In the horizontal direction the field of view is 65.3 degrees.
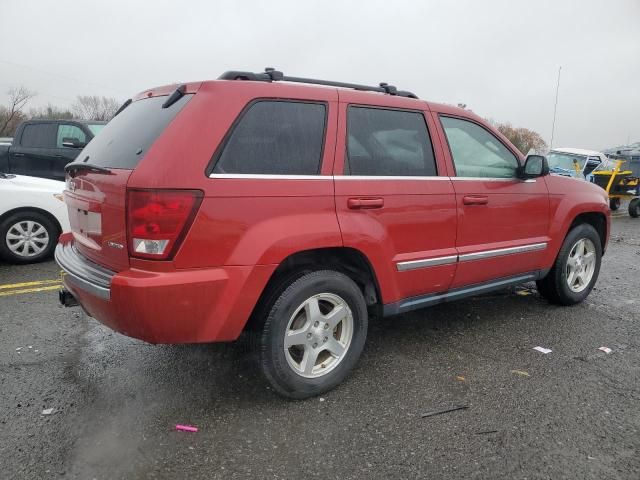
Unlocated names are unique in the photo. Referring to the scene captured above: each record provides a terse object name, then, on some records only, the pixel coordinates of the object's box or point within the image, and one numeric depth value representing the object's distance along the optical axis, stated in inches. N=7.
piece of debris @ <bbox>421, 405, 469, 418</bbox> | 111.0
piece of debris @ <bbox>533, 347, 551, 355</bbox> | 146.1
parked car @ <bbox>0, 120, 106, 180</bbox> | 358.9
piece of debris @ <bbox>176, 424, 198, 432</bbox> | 104.2
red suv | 97.6
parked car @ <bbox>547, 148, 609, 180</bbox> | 591.8
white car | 233.8
